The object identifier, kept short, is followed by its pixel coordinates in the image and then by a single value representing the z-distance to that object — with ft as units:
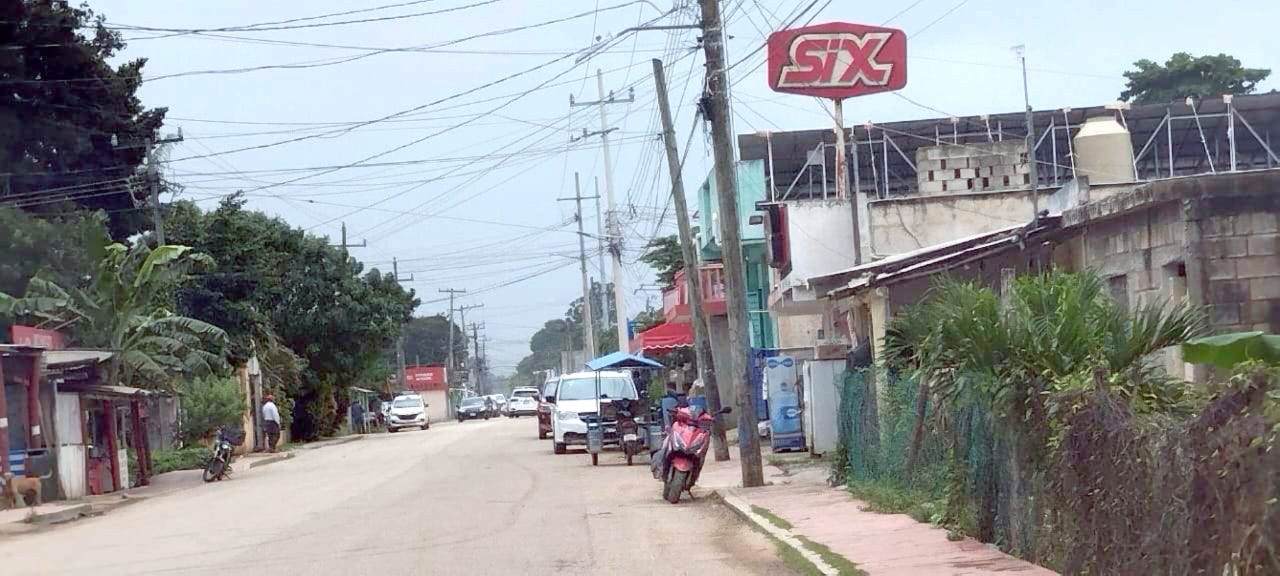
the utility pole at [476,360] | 570.66
